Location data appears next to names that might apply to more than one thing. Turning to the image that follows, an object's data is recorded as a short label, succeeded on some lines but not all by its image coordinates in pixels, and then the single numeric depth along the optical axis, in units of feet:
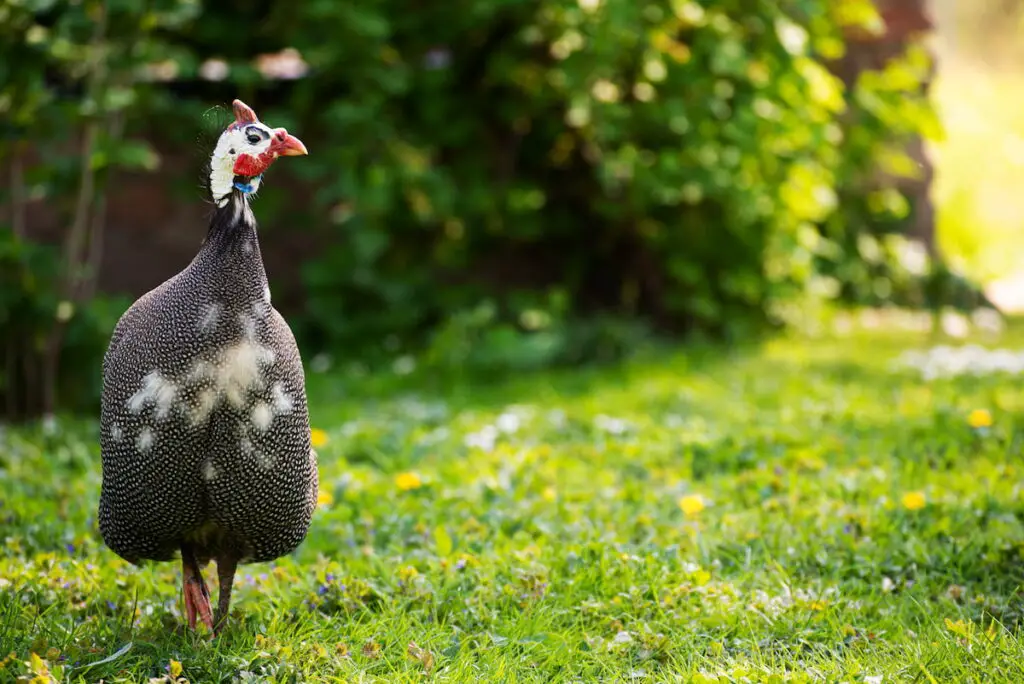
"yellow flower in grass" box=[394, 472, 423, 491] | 23.97
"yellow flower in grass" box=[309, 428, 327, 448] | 27.84
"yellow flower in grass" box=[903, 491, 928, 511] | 21.65
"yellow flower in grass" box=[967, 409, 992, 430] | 26.23
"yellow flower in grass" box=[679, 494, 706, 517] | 22.27
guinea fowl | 15.78
